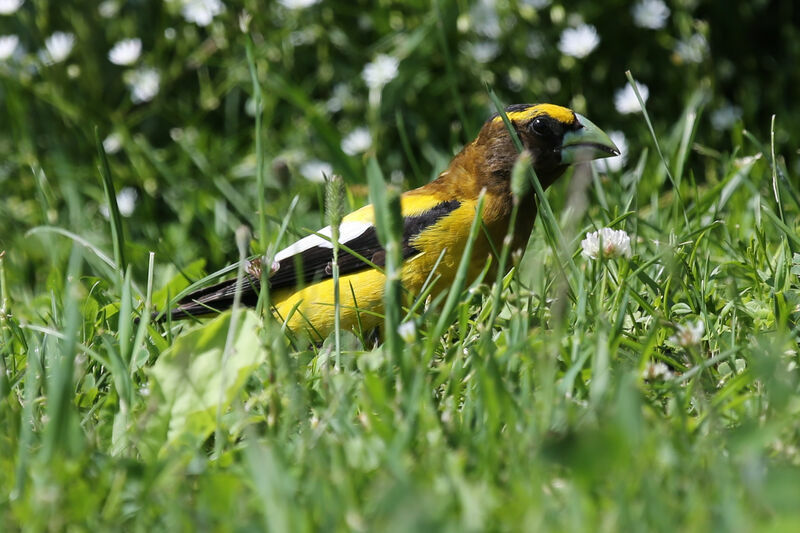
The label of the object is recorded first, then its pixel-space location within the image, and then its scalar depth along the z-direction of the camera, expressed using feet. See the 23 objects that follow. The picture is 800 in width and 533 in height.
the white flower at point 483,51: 31.22
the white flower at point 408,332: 14.37
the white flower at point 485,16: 30.48
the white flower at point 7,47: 30.94
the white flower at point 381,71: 30.53
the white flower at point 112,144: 32.32
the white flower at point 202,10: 31.01
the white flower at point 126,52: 32.32
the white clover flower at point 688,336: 14.30
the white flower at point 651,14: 31.14
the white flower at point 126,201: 31.83
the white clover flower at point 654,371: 14.23
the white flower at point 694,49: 30.22
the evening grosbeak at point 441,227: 20.49
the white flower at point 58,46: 32.19
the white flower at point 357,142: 31.89
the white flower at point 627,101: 30.60
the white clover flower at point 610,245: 17.30
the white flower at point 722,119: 31.78
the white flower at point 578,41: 30.71
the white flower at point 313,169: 31.14
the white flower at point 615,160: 26.21
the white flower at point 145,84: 32.45
